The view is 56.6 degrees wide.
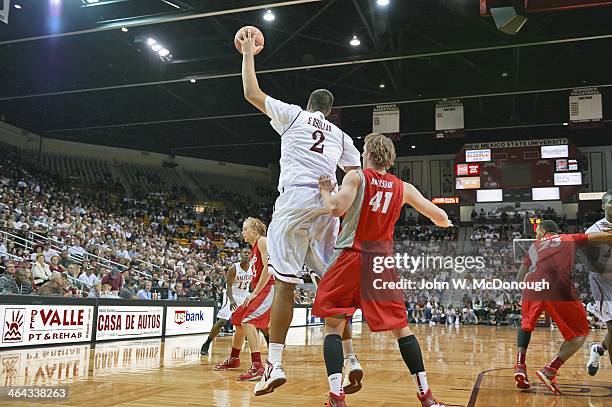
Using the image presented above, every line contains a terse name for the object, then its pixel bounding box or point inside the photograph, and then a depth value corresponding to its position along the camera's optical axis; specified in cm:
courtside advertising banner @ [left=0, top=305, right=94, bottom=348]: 898
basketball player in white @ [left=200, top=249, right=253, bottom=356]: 795
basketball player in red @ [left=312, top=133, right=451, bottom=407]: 354
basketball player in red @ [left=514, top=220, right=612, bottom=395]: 532
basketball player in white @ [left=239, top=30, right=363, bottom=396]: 388
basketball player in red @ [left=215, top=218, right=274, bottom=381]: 611
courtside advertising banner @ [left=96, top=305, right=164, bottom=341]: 1098
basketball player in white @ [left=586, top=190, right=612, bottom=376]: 551
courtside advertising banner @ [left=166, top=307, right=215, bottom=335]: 1325
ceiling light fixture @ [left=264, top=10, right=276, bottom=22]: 1380
